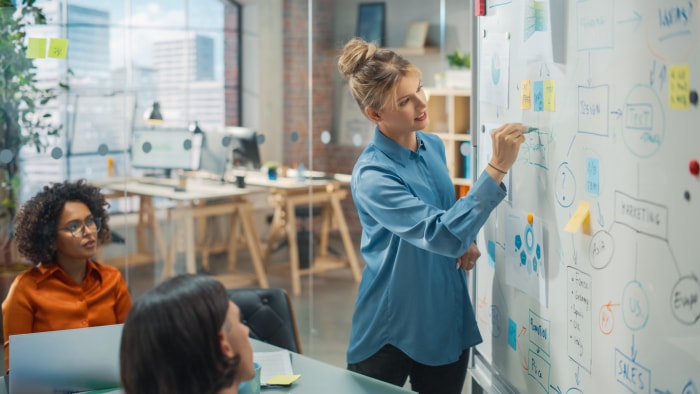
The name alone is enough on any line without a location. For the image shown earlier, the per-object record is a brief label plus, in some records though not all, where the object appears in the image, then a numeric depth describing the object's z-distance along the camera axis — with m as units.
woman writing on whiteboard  2.46
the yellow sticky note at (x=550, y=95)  2.22
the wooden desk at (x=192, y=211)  4.78
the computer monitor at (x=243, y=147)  5.02
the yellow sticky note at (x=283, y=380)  2.40
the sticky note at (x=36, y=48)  4.21
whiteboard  1.66
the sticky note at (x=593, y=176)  1.99
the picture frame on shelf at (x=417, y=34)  5.42
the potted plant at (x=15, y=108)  4.19
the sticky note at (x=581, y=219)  2.04
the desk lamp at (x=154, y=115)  4.76
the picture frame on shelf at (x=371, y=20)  5.32
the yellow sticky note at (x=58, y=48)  4.24
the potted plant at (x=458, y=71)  5.29
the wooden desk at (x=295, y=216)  5.20
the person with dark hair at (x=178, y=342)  1.58
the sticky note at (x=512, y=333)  2.60
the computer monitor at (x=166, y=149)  4.75
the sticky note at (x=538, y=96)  2.30
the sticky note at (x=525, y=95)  2.39
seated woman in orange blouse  3.01
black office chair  3.00
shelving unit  5.29
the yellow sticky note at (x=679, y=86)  1.61
